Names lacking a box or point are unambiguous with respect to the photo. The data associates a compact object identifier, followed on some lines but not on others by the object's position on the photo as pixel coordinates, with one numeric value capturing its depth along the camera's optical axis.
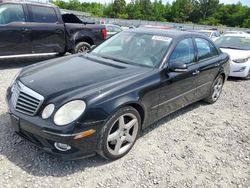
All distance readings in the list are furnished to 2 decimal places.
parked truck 4.96
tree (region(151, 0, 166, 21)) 60.39
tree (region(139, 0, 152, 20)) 59.92
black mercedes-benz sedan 2.02
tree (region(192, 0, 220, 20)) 60.09
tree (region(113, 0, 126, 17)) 59.10
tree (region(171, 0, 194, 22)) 58.51
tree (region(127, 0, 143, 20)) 59.33
